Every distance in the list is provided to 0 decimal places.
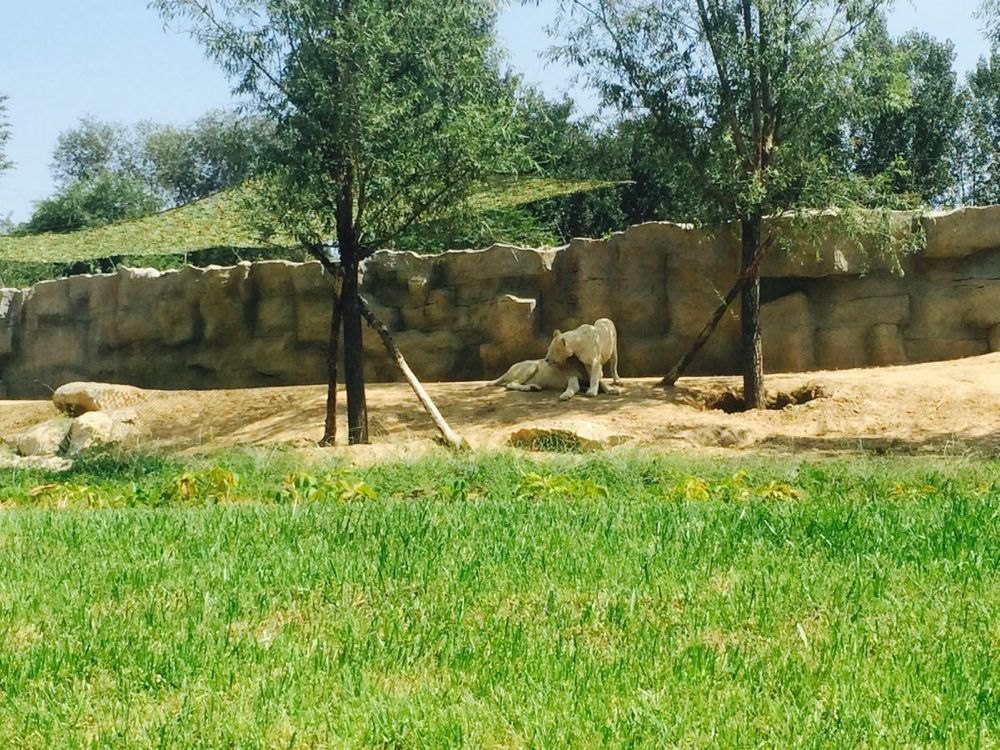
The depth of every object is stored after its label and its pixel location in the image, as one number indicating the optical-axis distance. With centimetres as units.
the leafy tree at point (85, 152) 6078
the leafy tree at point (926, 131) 3331
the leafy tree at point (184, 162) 5625
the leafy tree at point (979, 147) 3444
